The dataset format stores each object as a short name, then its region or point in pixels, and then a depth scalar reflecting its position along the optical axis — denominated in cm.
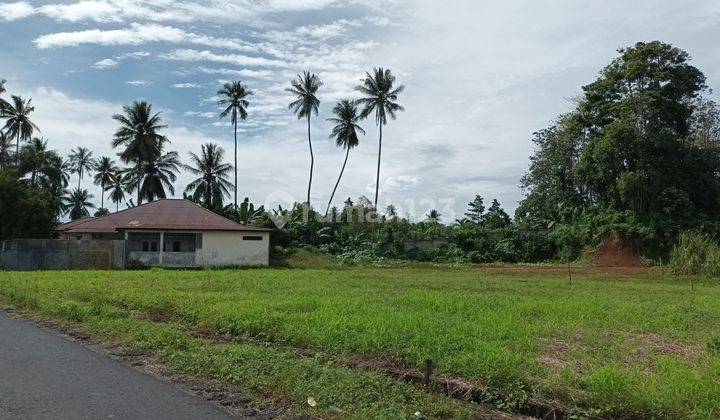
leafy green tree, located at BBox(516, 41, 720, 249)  3669
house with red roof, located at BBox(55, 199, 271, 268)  3225
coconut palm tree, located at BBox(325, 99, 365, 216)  5075
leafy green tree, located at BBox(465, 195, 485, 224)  4966
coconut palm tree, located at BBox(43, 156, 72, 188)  5221
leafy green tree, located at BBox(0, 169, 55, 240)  3362
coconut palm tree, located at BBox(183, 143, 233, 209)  5084
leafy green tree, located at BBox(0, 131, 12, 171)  4975
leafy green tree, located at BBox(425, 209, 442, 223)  6301
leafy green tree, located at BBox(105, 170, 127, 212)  6341
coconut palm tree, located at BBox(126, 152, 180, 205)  4997
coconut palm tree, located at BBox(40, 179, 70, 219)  5322
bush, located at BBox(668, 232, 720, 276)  2750
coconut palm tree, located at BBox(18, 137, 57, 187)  4912
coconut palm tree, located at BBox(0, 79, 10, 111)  3441
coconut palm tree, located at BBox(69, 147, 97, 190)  7131
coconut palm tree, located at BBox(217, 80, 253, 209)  5169
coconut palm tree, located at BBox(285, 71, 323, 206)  5053
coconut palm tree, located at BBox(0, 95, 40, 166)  5062
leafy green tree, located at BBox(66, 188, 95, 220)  7406
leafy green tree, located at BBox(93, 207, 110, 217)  7388
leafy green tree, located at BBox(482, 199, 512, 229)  4694
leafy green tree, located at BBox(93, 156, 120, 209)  6719
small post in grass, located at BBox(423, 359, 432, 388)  641
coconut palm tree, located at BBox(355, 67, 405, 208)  4972
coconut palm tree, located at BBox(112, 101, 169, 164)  4759
